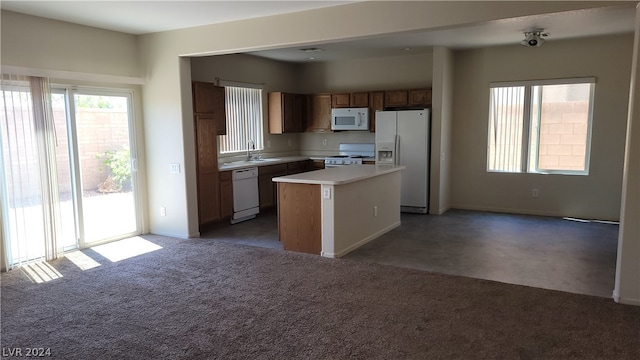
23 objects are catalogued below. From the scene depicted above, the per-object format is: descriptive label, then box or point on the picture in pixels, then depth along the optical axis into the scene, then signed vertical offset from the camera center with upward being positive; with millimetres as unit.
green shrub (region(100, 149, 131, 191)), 5676 -445
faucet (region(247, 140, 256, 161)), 7837 -291
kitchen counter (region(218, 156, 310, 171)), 6784 -539
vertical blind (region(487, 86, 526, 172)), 7252 -13
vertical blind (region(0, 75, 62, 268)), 4543 -423
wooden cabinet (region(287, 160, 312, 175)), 8023 -693
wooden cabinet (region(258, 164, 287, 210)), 7343 -908
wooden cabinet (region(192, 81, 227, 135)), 6152 +406
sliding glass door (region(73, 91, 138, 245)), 5387 -436
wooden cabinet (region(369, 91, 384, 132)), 7863 +444
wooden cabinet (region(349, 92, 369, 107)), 7988 +546
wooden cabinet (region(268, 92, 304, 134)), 8172 +338
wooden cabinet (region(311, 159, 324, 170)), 8340 -663
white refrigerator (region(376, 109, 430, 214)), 7223 -327
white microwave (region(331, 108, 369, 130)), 7977 +194
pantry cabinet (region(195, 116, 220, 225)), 6223 -575
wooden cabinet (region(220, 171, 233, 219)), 6584 -965
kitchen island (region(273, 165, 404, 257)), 4863 -944
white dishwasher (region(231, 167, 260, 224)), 6797 -1023
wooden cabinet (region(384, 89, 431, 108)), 7497 +535
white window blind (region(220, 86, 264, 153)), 7371 +202
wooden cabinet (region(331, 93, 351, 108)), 8211 +550
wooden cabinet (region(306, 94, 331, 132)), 8508 +329
